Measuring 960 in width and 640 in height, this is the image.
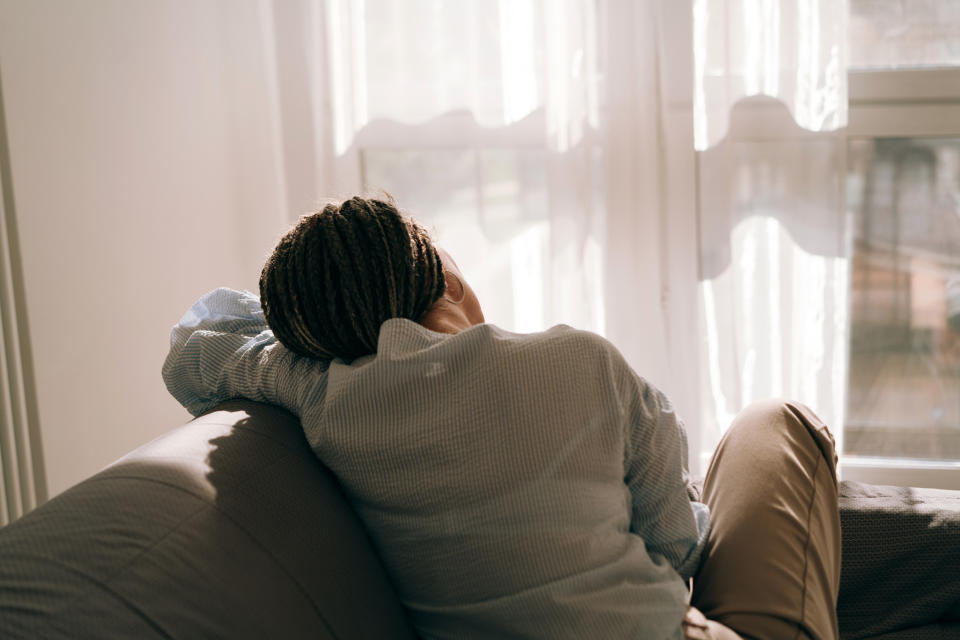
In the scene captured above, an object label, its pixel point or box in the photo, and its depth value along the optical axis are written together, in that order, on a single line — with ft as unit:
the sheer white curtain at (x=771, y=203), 6.48
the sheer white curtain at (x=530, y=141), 6.76
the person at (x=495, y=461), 2.95
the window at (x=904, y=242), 6.60
